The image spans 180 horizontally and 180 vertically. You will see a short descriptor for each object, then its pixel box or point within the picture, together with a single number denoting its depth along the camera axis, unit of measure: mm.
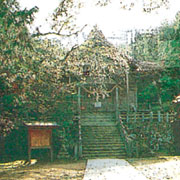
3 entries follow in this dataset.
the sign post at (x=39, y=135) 16859
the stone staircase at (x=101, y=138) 19156
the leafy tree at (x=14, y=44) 10011
